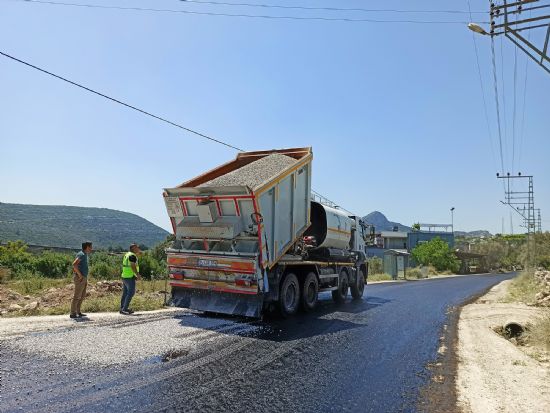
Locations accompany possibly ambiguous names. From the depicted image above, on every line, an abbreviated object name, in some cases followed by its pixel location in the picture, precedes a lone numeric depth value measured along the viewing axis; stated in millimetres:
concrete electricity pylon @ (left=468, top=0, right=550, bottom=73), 8664
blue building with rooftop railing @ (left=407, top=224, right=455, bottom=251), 71000
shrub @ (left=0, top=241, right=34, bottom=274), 24361
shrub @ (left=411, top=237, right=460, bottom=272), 49188
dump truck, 8539
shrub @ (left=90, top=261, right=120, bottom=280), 21875
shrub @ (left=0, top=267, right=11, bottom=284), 20950
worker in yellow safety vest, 9383
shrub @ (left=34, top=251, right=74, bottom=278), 23555
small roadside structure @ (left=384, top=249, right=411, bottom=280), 33375
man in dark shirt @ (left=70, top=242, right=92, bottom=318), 8531
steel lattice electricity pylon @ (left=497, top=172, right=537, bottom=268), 32475
